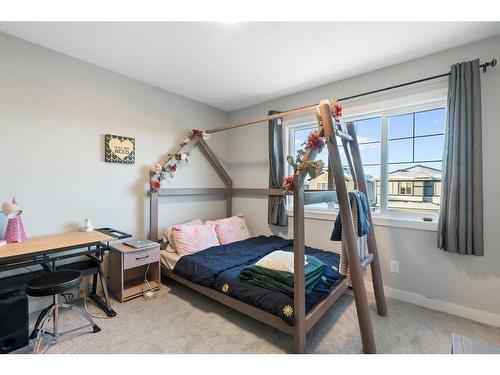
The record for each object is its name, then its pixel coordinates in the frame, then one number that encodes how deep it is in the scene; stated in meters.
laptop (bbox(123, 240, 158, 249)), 2.44
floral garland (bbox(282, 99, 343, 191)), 1.61
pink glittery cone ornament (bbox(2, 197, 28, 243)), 1.84
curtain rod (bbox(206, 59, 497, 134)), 1.96
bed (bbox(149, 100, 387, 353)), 1.62
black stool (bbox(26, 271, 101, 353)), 1.58
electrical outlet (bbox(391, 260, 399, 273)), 2.47
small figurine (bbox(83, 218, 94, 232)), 2.36
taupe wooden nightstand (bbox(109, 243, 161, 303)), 2.33
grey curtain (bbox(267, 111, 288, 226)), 3.27
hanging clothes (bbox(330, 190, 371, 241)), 1.83
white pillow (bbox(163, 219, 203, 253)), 2.81
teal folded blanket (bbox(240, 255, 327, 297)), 1.81
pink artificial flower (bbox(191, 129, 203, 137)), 3.31
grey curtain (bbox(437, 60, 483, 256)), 1.96
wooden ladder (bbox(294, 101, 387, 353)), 1.61
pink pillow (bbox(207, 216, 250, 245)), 3.18
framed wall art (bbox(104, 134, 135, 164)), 2.57
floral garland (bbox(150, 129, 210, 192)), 2.90
